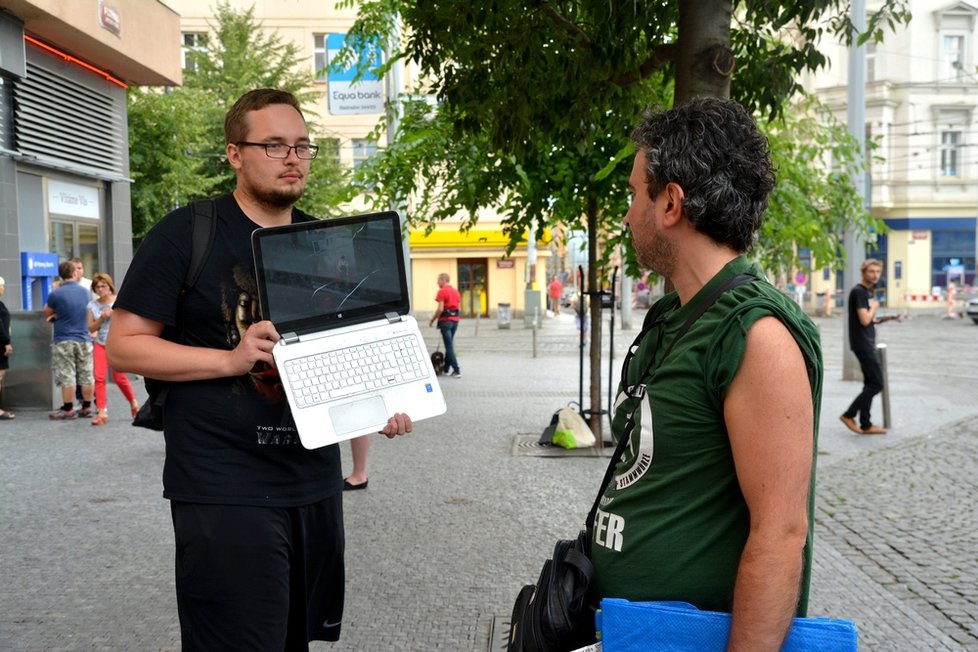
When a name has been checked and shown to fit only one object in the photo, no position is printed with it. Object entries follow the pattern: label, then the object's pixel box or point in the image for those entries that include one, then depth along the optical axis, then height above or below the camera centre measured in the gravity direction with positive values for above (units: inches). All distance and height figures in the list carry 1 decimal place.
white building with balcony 1838.1 +195.7
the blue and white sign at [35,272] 575.5 -9.9
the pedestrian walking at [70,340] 452.8 -38.8
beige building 1584.6 +23.0
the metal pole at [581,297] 360.9 -18.0
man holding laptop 99.4 -16.3
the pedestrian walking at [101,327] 451.8 -33.5
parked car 1353.3 -76.9
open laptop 98.9 -7.4
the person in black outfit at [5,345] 448.1 -40.0
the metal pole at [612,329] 379.6 -29.9
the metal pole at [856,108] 593.3 +86.3
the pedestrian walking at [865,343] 426.0 -39.0
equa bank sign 547.5 +87.7
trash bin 1398.9 -84.8
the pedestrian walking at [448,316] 695.1 -43.9
